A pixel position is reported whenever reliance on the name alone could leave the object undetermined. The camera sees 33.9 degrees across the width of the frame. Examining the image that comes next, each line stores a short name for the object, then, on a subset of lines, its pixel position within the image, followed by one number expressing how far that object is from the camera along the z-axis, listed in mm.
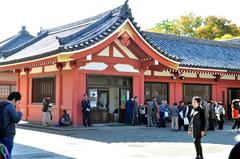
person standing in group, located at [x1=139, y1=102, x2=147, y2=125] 22141
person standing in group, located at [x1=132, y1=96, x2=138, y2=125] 21502
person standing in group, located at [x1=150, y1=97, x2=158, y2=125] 21578
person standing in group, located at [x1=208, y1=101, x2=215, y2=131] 20297
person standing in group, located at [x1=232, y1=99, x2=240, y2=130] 19036
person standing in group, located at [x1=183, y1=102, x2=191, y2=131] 18584
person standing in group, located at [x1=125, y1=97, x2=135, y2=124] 21634
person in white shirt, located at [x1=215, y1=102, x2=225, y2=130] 21031
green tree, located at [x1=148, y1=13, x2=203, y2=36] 64875
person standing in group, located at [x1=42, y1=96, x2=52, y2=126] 20859
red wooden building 20250
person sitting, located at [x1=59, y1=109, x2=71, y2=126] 19888
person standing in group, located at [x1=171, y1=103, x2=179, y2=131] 19766
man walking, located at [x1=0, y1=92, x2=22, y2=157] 7430
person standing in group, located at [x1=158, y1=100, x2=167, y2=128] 21317
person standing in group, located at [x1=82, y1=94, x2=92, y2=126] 19797
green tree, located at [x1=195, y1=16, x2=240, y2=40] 61406
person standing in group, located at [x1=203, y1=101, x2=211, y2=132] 18497
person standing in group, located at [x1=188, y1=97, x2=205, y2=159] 10297
